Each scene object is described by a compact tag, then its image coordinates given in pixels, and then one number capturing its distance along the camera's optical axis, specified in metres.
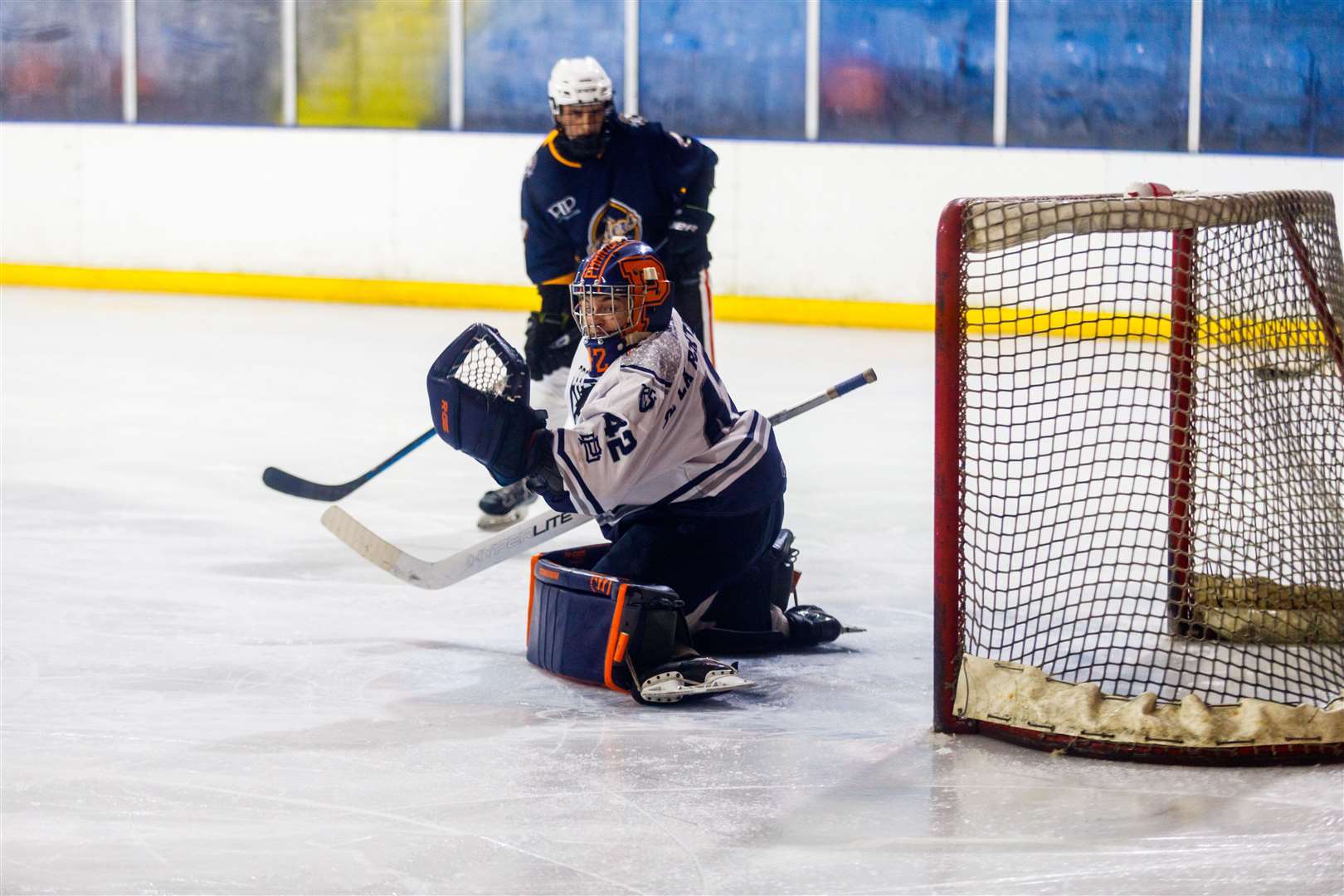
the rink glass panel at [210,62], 21.70
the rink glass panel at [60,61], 22.18
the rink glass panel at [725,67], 19.87
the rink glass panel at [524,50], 20.64
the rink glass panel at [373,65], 21.31
